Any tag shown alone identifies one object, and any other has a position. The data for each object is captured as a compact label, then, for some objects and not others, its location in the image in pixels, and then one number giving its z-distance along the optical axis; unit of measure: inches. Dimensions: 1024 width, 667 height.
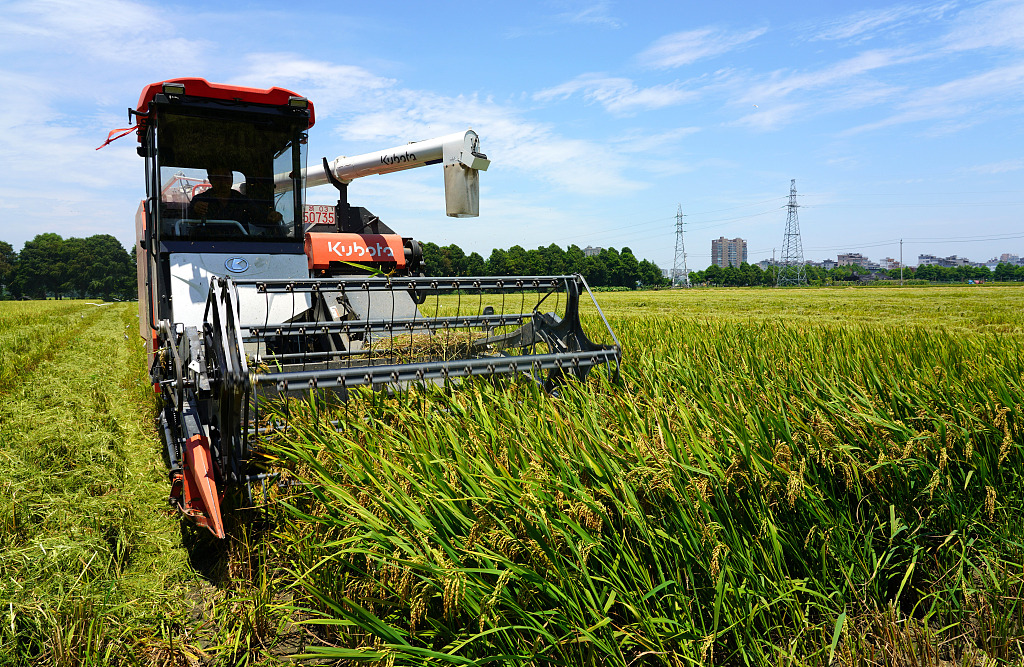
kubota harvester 141.2
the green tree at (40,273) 3297.2
